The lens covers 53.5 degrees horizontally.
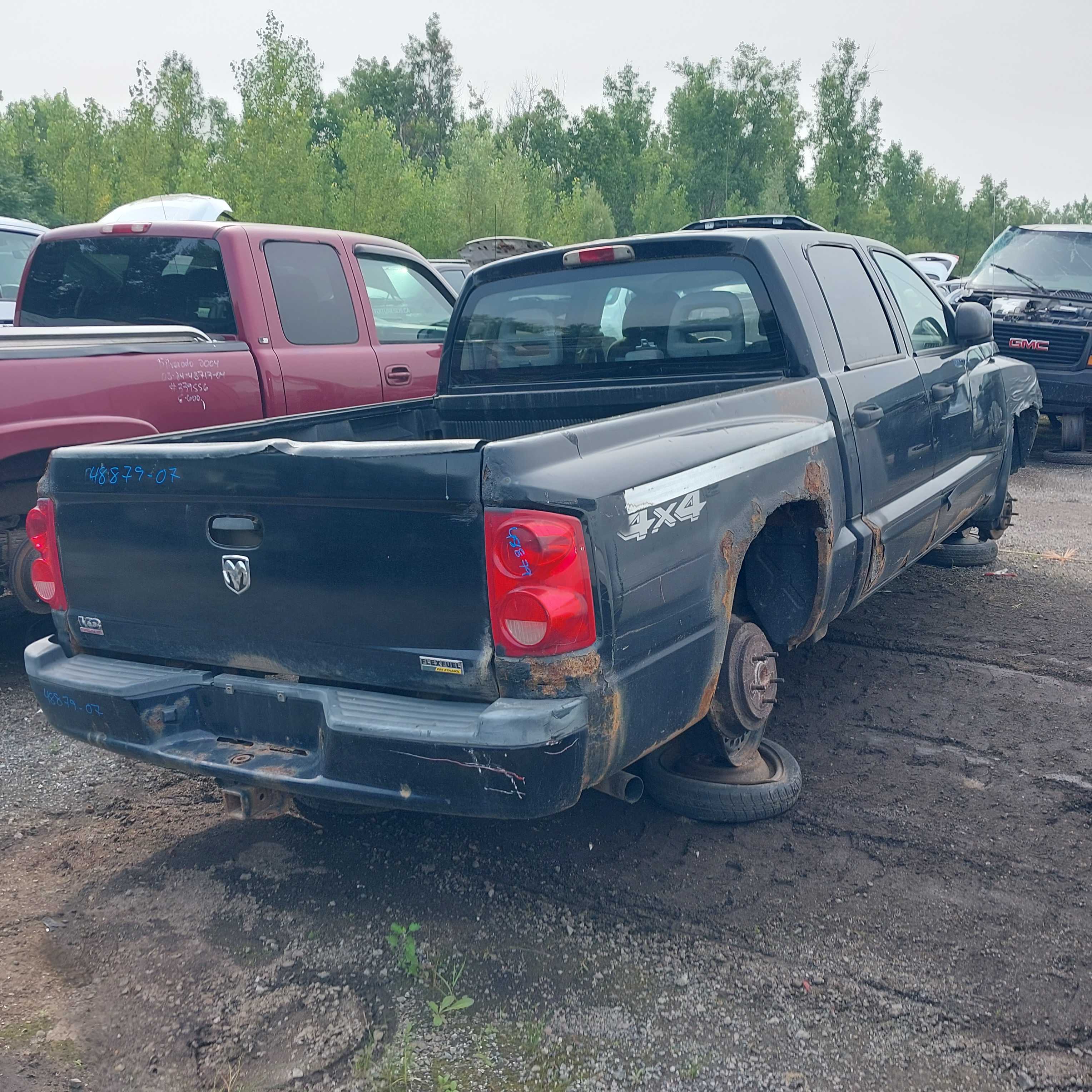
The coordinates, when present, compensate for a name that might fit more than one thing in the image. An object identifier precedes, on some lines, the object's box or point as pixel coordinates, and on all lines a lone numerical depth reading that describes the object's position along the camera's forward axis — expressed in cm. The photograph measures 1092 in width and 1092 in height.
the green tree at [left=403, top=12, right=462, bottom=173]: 7206
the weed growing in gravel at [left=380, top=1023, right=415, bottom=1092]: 246
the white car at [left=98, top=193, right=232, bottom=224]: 1290
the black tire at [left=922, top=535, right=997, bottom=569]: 658
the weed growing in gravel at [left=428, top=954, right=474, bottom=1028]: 269
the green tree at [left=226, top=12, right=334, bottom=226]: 2731
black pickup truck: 262
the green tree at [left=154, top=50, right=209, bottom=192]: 3025
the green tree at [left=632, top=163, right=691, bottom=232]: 5184
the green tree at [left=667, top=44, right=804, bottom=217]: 6134
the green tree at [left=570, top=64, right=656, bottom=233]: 6134
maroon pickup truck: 488
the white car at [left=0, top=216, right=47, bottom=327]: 1023
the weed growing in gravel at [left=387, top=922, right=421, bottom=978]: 288
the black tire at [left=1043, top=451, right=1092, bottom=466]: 1102
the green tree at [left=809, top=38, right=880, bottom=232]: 5541
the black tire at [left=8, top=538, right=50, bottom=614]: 505
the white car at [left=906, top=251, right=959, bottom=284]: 2094
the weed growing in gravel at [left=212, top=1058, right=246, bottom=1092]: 246
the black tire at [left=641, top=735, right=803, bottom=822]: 356
